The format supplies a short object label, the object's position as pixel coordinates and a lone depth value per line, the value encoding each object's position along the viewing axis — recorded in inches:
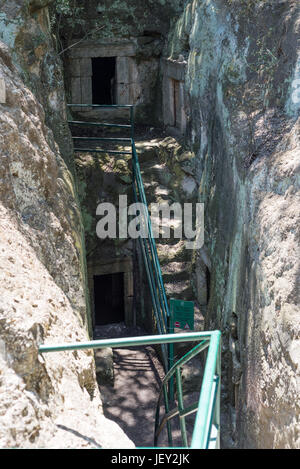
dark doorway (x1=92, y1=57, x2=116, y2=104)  527.6
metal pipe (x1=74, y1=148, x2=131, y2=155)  386.6
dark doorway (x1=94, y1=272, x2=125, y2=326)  435.8
